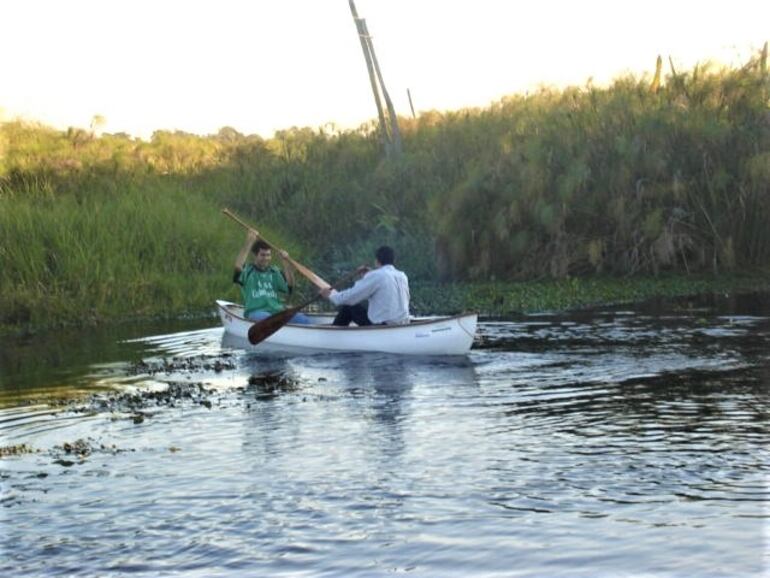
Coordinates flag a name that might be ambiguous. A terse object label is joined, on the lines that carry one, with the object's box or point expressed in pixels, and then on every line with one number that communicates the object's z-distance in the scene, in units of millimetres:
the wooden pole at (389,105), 33250
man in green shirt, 18484
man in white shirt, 16484
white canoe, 15898
